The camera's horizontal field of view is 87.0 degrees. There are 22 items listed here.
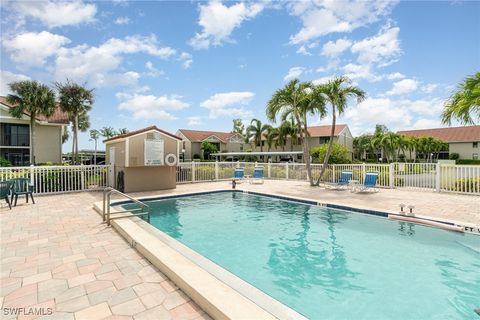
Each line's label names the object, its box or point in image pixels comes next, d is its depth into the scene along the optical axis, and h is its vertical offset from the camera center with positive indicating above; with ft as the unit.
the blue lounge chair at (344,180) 44.50 -3.75
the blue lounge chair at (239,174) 56.59 -3.21
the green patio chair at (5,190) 26.50 -2.96
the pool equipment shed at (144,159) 38.78 +0.32
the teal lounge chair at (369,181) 40.14 -3.64
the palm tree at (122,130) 216.90 +26.43
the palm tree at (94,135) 216.84 +22.39
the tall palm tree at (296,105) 47.14 +10.46
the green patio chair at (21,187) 28.89 -3.07
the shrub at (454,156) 140.68 +1.05
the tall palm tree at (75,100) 80.79 +20.17
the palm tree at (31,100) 73.61 +18.17
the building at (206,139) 149.69 +11.85
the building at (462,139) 135.54 +10.06
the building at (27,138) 83.20 +7.87
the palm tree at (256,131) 146.20 +17.00
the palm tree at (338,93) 44.21 +11.70
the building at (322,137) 134.31 +11.89
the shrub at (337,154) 57.62 +1.14
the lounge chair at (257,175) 56.34 -3.46
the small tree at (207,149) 144.97 +6.35
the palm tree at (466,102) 23.52 +5.32
